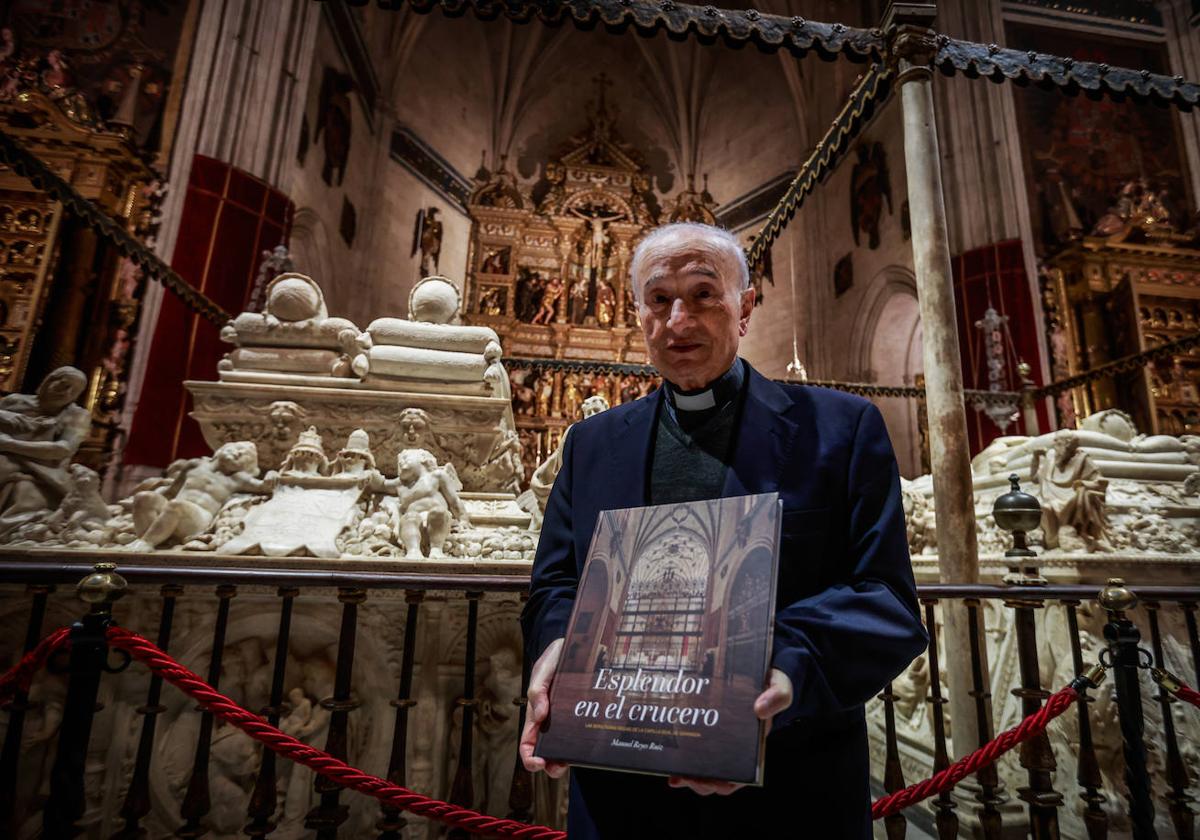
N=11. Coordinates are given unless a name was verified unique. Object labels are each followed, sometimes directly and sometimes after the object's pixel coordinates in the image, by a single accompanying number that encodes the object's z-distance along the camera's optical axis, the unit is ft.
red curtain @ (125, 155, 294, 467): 22.29
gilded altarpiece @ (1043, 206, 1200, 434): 29.19
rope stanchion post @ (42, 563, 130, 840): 4.53
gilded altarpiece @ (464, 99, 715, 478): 43.68
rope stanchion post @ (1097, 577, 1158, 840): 5.22
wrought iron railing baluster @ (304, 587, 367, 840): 5.28
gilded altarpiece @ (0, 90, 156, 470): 21.61
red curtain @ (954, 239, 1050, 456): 28.37
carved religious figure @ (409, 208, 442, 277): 46.47
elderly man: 2.76
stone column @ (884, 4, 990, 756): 9.05
